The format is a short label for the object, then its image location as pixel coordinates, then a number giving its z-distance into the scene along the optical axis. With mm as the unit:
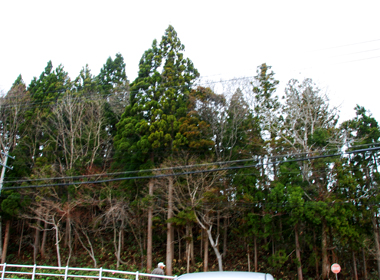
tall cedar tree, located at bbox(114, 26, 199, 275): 21547
